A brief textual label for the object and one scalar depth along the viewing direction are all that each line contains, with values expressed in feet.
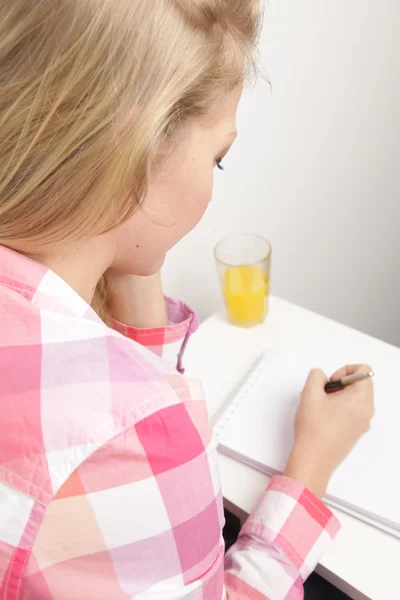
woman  1.31
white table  1.99
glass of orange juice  3.04
